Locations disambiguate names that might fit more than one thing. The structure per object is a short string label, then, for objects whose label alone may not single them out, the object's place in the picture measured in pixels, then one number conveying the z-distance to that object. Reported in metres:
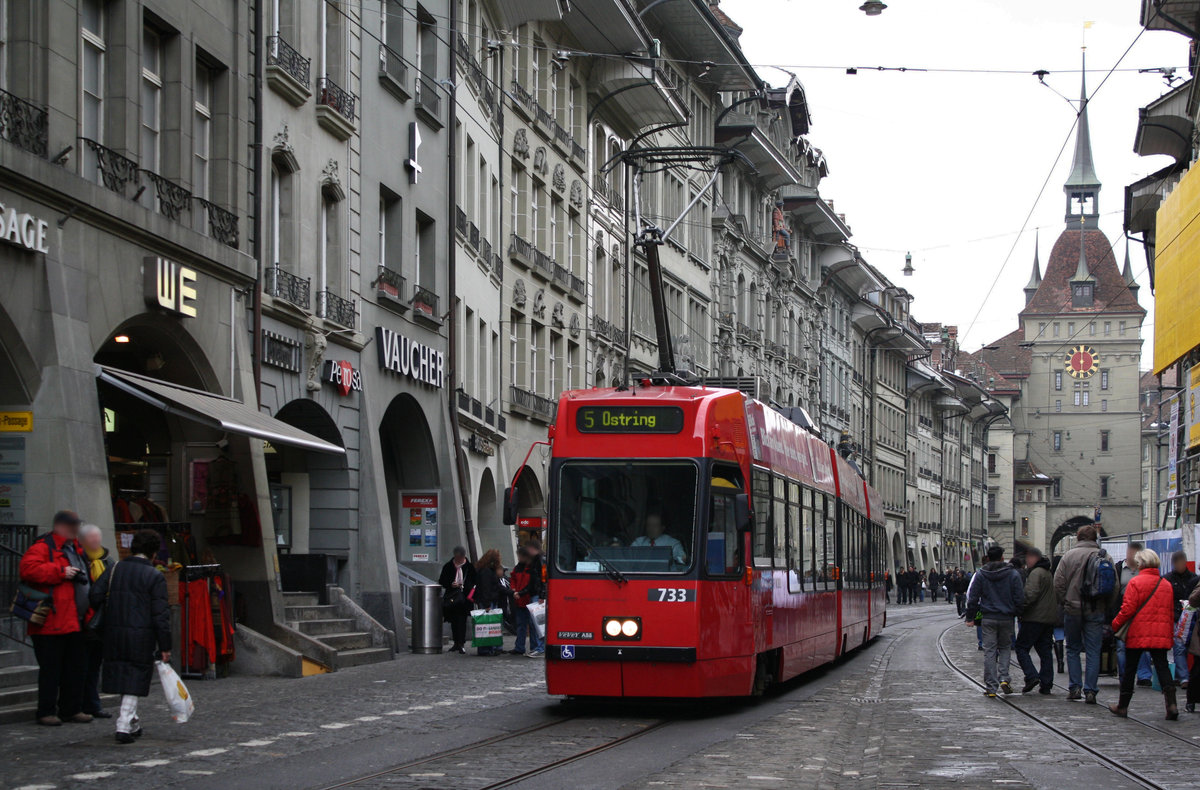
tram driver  15.00
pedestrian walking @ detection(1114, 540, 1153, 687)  19.61
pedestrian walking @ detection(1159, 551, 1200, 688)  18.14
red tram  14.77
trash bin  24.73
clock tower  144.12
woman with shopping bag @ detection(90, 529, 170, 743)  12.20
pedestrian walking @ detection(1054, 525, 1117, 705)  17.14
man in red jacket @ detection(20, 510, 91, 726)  13.06
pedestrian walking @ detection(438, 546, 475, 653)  25.31
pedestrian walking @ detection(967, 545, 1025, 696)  17.41
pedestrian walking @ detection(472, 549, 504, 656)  25.12
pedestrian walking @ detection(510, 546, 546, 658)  24.58
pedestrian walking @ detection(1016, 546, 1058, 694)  17.92
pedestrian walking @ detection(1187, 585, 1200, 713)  15.36
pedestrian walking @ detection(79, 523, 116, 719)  13.32
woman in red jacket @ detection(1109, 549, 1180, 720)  15.84
